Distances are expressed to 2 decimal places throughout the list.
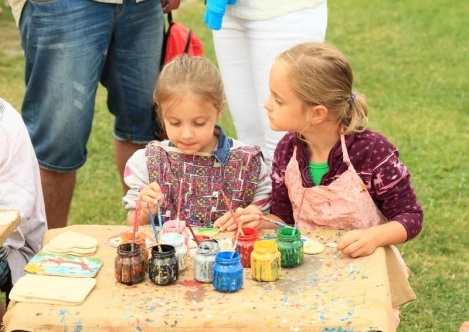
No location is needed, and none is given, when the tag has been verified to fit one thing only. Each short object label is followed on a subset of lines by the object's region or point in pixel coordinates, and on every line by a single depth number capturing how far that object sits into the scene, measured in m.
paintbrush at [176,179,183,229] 2.57
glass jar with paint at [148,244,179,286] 2.26
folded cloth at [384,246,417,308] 2.62
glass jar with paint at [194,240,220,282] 2.28
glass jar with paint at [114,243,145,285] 2.26
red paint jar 2.41
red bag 3.75
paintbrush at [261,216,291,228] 2.66
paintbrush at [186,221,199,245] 2.54
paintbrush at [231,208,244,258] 2.40
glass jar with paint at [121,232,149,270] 2.37
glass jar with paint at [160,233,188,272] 2.36
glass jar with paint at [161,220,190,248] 2.55
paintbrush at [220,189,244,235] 2.62
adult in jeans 3.39
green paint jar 2.37
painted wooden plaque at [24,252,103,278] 2.32
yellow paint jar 2.27
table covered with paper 2.06
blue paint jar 2.21
